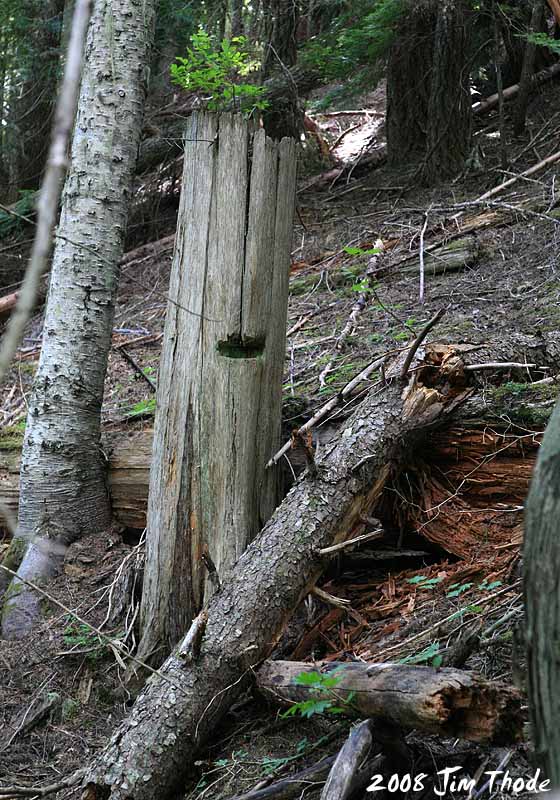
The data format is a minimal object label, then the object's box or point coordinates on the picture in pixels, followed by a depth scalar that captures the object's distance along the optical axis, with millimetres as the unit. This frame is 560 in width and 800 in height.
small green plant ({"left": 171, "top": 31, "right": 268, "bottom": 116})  6930
